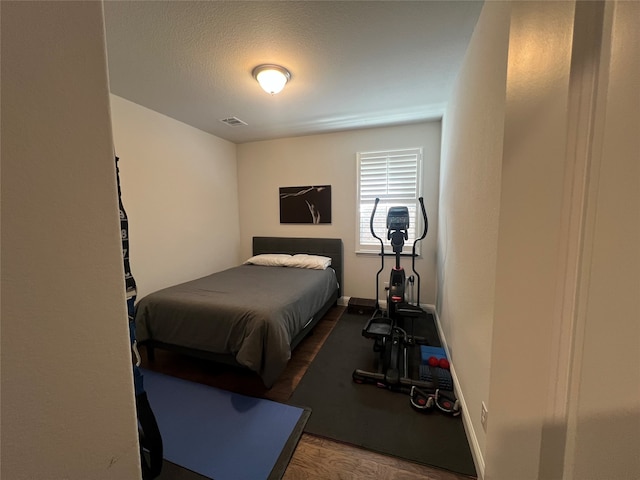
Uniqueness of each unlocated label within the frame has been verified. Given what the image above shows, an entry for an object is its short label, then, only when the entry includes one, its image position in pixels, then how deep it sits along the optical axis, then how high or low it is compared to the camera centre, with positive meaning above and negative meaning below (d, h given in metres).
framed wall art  3.81 +0.23
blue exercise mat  1.41 -1.36
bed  1.91 -0.84
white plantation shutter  3.42 +0.42
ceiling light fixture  2.04 +1.18
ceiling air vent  3.14 +1.25
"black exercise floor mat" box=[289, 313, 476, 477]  1.46 -1.36
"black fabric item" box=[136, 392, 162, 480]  1.02 -0.94
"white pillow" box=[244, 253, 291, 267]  3.62 -0.60
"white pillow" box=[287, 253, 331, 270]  3.44 -0.60
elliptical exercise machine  1.84 -1.24
